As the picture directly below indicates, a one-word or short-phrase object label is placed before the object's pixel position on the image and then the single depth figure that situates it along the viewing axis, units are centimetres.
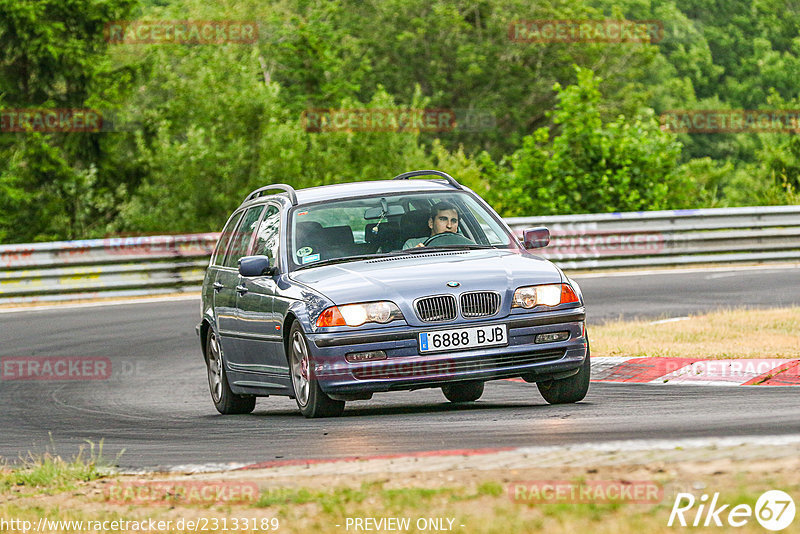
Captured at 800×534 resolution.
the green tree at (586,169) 5272
